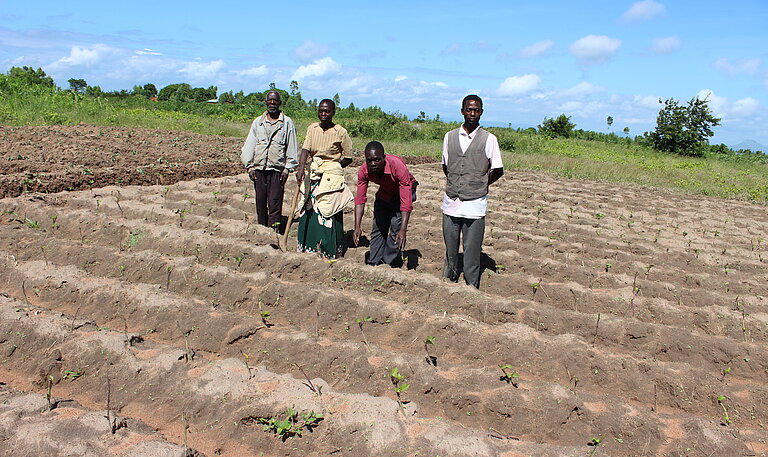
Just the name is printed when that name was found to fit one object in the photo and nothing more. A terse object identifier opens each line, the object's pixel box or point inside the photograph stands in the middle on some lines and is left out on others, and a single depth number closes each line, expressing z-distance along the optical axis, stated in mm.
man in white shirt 4383
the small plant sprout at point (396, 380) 3033
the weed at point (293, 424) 2679
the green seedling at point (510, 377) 3115
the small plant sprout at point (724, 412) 3031
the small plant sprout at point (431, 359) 3364
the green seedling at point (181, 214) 6371
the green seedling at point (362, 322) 3629
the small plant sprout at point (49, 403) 2713
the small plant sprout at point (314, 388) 2915
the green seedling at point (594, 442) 2590
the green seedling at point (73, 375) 3193
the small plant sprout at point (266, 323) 3837
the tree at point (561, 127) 31578
